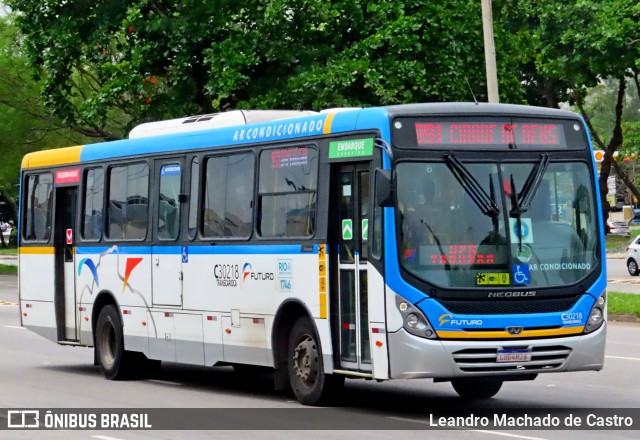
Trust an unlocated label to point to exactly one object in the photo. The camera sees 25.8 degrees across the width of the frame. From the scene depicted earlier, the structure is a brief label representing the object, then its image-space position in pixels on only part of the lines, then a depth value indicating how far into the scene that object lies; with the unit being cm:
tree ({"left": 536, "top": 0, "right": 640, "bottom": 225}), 4322
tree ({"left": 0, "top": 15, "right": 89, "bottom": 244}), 5528
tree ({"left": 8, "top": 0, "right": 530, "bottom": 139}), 3394
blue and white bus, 1280
